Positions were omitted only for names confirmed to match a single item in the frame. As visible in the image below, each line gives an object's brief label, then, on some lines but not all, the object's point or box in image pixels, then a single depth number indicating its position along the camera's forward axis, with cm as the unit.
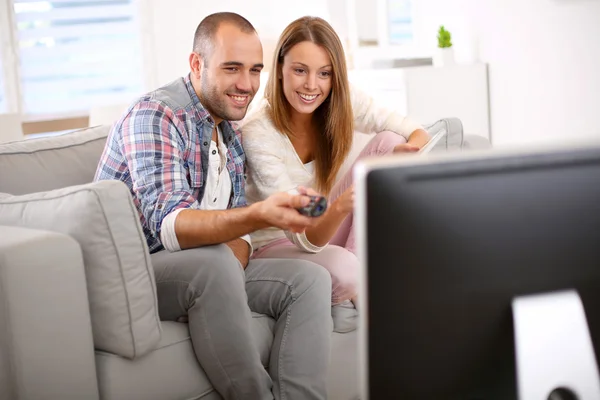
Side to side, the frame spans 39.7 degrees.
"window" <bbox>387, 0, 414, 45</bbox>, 546
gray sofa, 166
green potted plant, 470
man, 183
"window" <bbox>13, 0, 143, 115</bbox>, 636
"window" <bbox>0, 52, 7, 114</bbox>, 622
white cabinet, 462
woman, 221
